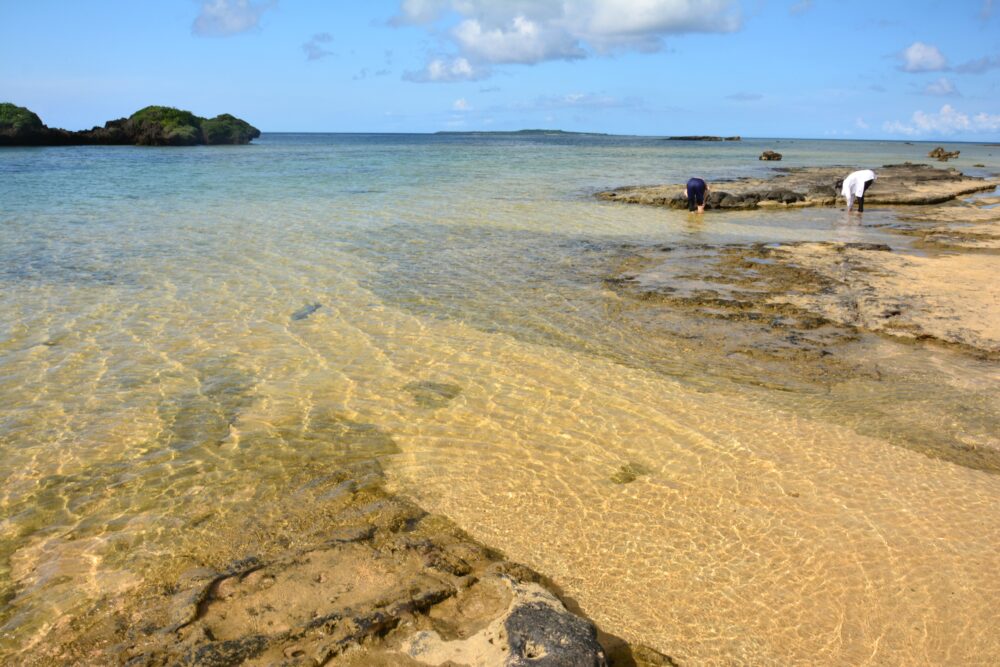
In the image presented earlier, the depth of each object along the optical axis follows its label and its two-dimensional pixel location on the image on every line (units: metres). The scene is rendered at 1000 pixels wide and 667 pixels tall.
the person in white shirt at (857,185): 18.62
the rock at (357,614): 2.81
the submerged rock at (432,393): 5.73
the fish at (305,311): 8.06
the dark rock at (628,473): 4.51
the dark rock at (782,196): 20.62
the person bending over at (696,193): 18.48
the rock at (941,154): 54.11
